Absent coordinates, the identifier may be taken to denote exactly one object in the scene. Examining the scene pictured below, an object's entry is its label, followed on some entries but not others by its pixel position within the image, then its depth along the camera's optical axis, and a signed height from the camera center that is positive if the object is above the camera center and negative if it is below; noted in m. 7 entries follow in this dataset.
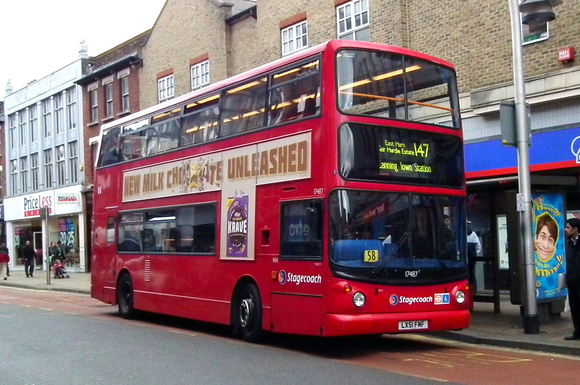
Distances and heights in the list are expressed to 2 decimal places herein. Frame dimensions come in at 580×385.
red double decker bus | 10.70 +0.46
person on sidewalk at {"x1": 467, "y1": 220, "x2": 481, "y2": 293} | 14.68 -0.57
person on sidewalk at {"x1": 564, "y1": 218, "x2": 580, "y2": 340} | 11.23 -0.79
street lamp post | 12.17 +0.56
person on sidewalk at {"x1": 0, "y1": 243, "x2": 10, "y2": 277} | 36.44 -0.44
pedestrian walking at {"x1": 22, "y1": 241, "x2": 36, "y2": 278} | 36.59 -0.96
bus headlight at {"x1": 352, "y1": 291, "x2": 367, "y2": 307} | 10.55 -0.99
